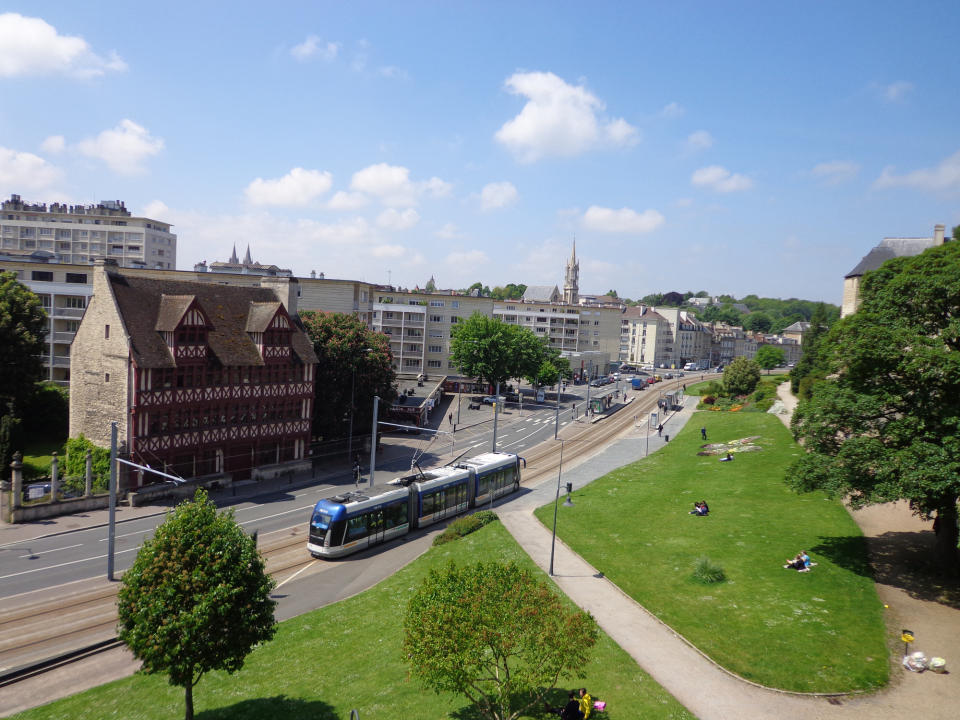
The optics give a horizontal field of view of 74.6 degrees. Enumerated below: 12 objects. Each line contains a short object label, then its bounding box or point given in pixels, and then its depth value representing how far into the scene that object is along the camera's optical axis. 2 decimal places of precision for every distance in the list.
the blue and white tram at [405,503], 37.16
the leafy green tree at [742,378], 94.44
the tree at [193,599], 18.03
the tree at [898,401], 25.84
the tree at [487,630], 16.47
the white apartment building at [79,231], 122.06
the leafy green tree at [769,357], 139.75
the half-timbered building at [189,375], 46.09
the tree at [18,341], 51.00
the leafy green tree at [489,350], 96.56
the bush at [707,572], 31.23
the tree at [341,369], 61.12
